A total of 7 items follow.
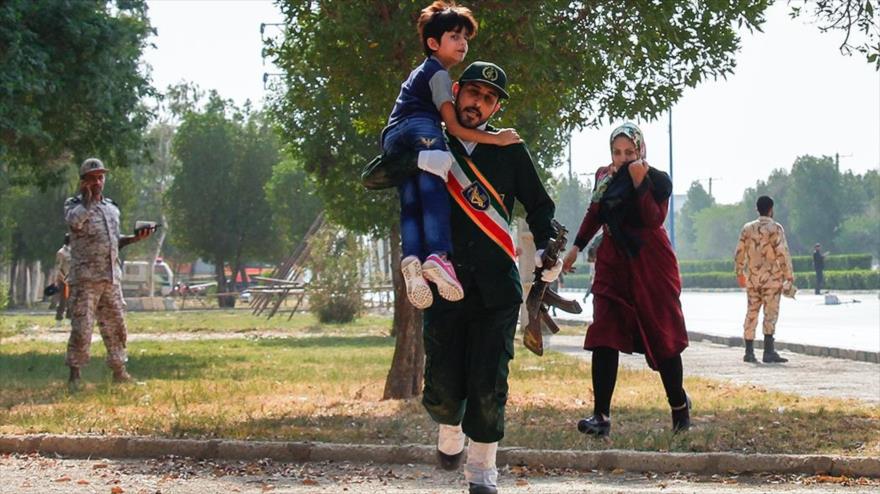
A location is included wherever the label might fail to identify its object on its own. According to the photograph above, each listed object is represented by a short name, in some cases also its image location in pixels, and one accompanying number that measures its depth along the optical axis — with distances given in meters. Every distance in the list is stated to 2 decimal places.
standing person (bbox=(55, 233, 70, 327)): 22.86
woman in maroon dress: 9.55
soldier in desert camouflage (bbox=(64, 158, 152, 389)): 14.52
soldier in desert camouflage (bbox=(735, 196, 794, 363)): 18.38
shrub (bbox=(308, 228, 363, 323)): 35.28
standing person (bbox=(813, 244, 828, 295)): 60.30
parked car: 94.66
